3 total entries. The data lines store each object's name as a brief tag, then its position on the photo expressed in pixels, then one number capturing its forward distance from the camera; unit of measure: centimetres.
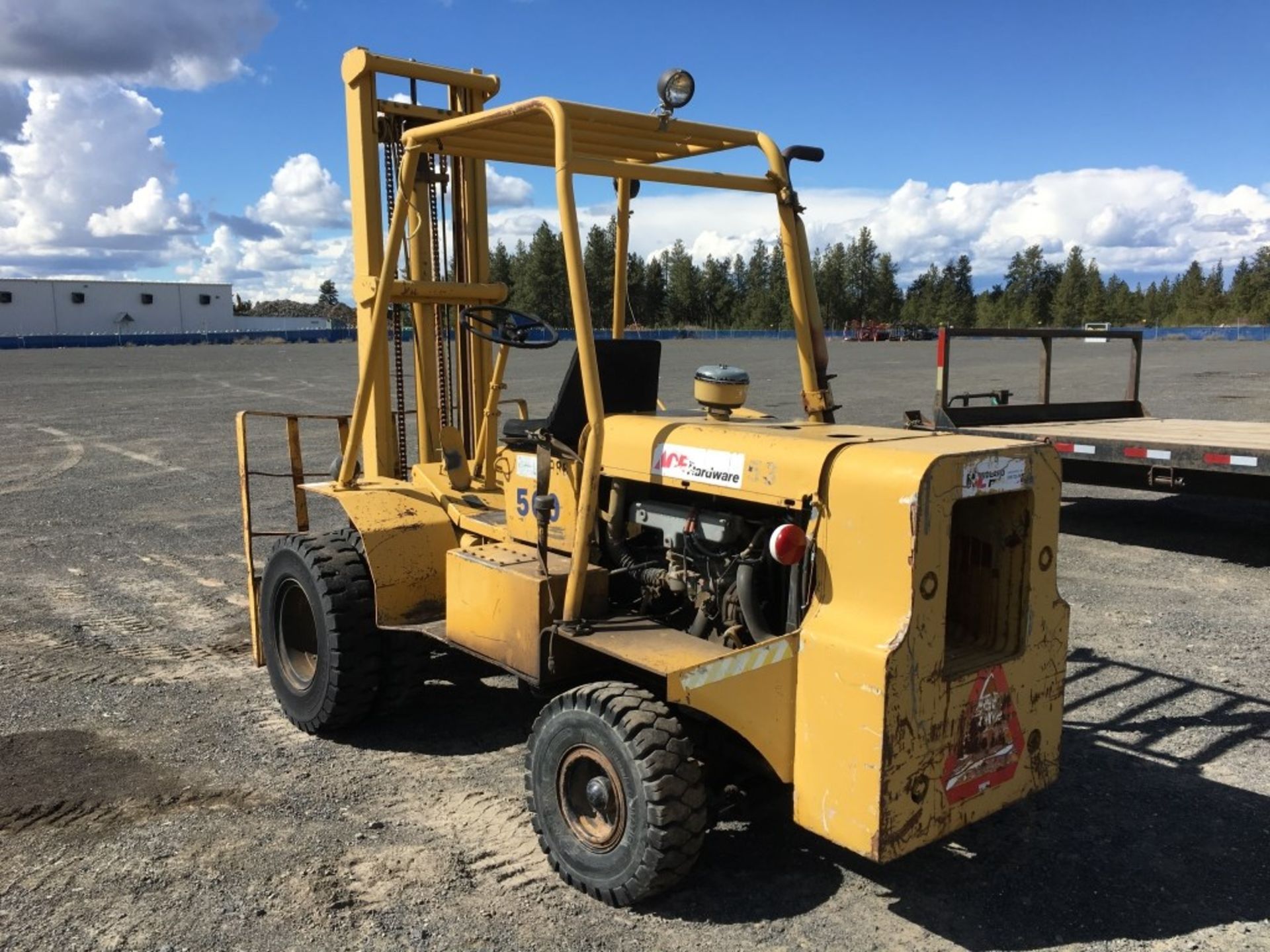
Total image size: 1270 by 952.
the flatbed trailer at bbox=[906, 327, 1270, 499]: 802
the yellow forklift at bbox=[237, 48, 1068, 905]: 319
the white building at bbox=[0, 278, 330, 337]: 7050
